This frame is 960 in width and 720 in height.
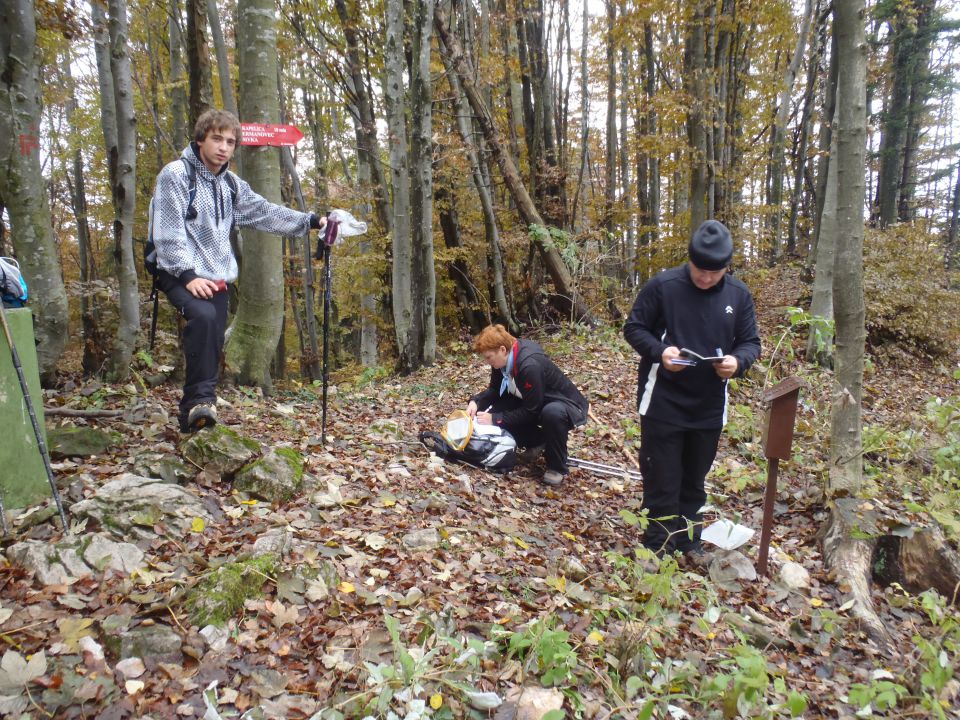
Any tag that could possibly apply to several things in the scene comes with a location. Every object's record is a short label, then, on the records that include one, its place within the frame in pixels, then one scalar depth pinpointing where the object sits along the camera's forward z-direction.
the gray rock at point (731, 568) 4.05
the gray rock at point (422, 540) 3.59
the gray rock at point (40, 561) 2.64
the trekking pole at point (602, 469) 5.82
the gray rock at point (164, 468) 3.73
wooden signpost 3.76
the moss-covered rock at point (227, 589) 2.58
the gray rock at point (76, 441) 3.92
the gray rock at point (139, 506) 3.11
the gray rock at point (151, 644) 2.32
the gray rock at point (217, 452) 3.91
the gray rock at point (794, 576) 4.02
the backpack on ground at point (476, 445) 5.35
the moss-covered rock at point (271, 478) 3.80
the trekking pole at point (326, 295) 4.56
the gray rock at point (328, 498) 3.88
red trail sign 4.77
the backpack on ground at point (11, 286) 3.09
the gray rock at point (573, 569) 3.65
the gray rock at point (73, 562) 2.71
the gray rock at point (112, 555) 2.79
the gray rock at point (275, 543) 3.09
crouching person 5.19
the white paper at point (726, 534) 4.35
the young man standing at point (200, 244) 3.87
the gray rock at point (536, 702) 2.36
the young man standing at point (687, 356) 3.70
